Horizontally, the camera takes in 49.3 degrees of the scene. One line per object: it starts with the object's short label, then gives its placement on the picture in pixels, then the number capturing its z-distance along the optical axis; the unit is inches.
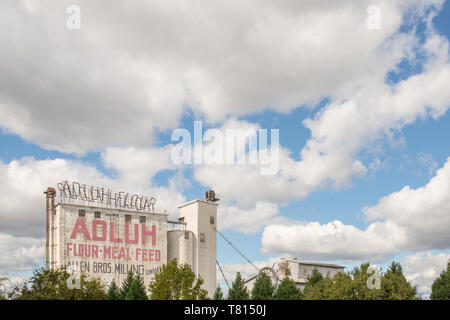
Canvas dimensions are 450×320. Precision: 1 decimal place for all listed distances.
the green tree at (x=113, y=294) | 3016.7
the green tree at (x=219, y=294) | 3094.0
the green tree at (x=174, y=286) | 2541.8
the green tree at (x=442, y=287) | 3132.4
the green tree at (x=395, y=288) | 2628.0
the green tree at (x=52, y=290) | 2134.6
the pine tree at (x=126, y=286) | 3083.7
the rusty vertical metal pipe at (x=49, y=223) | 3456.9
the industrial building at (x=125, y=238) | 3454.7
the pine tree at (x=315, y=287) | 2733.8
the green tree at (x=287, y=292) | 3075.8
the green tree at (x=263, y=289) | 3061.0
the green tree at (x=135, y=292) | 2928.2
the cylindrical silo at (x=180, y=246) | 3929.6
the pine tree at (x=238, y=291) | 3051.2
